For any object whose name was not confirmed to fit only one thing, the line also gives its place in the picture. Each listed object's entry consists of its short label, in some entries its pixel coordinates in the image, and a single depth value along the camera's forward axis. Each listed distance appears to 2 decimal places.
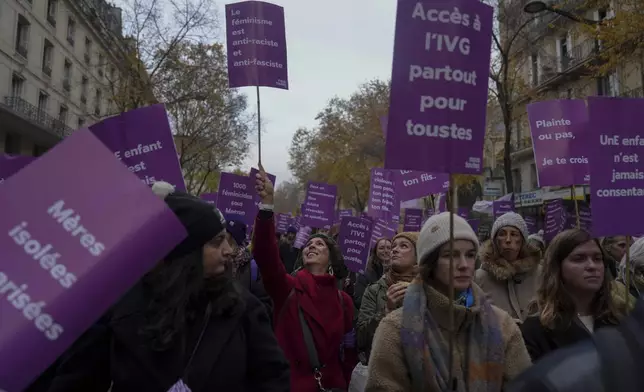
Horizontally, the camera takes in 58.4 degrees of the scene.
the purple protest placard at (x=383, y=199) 9.15
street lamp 11.15
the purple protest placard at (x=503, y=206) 12.30
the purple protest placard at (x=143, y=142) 4.68
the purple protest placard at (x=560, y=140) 5.95
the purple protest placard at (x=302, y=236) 11.15
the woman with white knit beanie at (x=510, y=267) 4.09
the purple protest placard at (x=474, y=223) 9.76
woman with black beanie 1.95
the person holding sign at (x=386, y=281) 4.08
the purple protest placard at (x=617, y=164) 3.68
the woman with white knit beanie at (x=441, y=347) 2.43
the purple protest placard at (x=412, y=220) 10.32
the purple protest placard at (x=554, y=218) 9.27
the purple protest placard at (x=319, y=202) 10.88
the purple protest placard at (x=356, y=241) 7.60
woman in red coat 3.62
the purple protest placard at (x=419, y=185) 8.16
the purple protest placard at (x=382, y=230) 8.67
